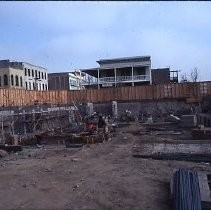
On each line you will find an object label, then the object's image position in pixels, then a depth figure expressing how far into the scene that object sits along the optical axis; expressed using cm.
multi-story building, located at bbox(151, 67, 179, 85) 4617
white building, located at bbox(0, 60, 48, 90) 4359
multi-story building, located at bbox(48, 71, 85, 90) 6029
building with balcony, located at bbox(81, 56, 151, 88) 4087
